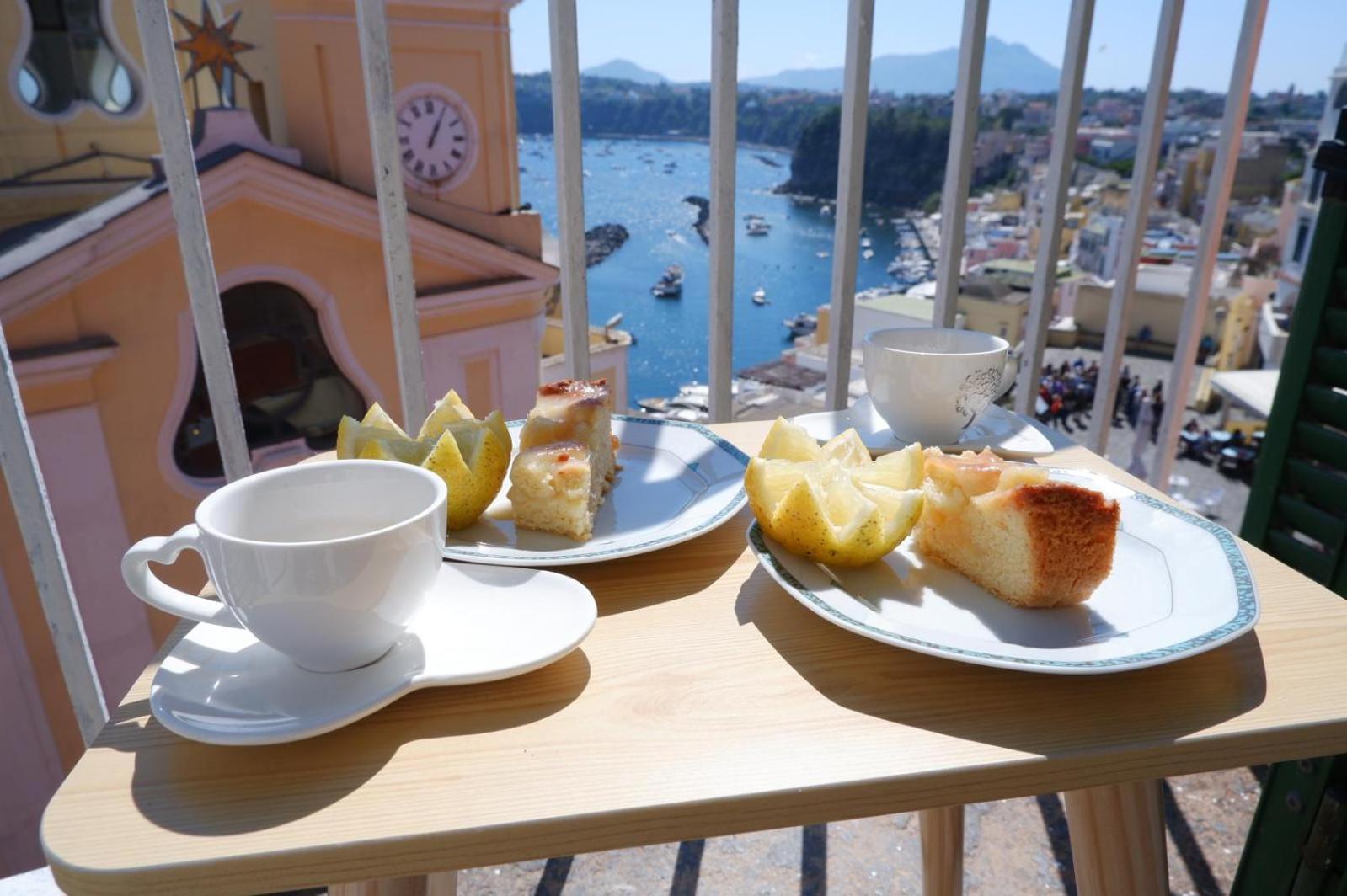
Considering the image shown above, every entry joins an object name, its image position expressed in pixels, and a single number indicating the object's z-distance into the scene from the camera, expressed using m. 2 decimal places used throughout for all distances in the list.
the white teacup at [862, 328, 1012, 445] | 0.76
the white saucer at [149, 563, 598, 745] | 0.43
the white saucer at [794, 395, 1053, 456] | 0.82
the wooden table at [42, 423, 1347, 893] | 0.38
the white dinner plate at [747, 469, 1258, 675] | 0.47
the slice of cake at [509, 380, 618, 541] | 0.64
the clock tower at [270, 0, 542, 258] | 5.62
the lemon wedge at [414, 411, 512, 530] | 0.63
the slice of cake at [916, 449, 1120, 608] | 0.52
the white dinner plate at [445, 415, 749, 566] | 0.61
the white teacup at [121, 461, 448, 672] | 0.43
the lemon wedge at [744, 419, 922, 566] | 0.55
